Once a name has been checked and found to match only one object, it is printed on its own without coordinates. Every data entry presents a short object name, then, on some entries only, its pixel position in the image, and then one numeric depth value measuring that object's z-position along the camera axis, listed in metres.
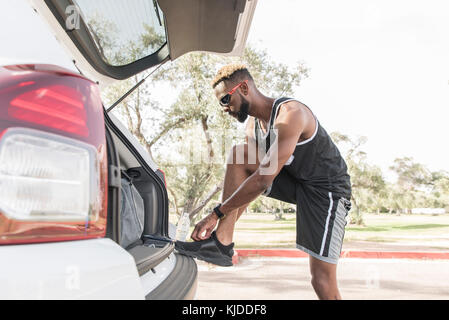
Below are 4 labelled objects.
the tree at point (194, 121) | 11.94
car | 0.66
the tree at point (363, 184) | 22.97
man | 2.13
